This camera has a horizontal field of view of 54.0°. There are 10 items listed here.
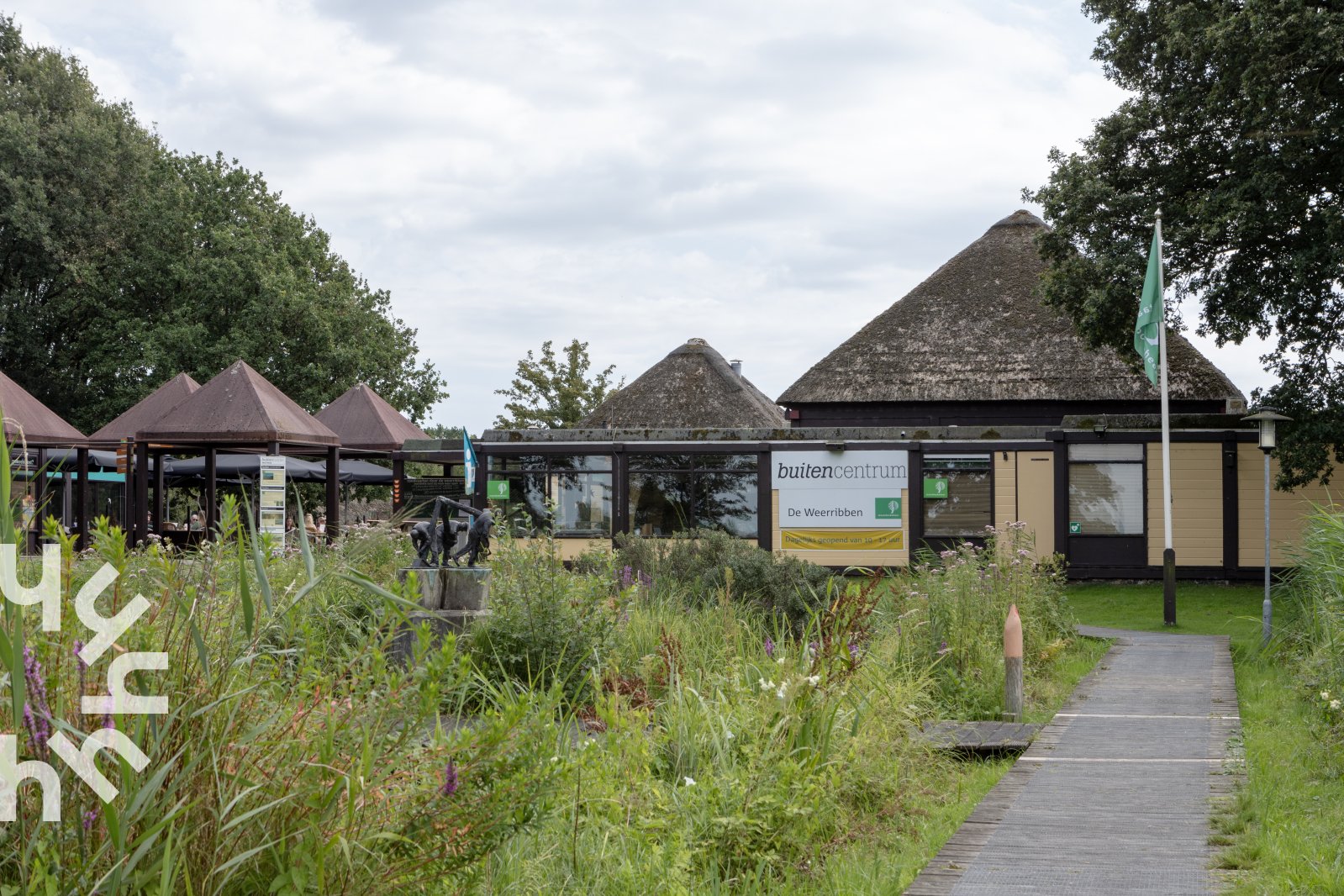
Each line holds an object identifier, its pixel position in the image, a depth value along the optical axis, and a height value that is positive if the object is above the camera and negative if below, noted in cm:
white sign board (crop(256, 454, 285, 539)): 1734 -38
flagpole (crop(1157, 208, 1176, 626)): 1526 -112
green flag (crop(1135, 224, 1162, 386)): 1620 +179
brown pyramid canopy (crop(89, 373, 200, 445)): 2438 +100
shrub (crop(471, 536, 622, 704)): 794 -101
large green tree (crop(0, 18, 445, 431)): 3412 +508
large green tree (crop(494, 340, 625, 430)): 4297 +229
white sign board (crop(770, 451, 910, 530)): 2111 -46
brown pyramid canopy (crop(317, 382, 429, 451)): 2747 +86
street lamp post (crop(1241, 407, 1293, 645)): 1380 +31
